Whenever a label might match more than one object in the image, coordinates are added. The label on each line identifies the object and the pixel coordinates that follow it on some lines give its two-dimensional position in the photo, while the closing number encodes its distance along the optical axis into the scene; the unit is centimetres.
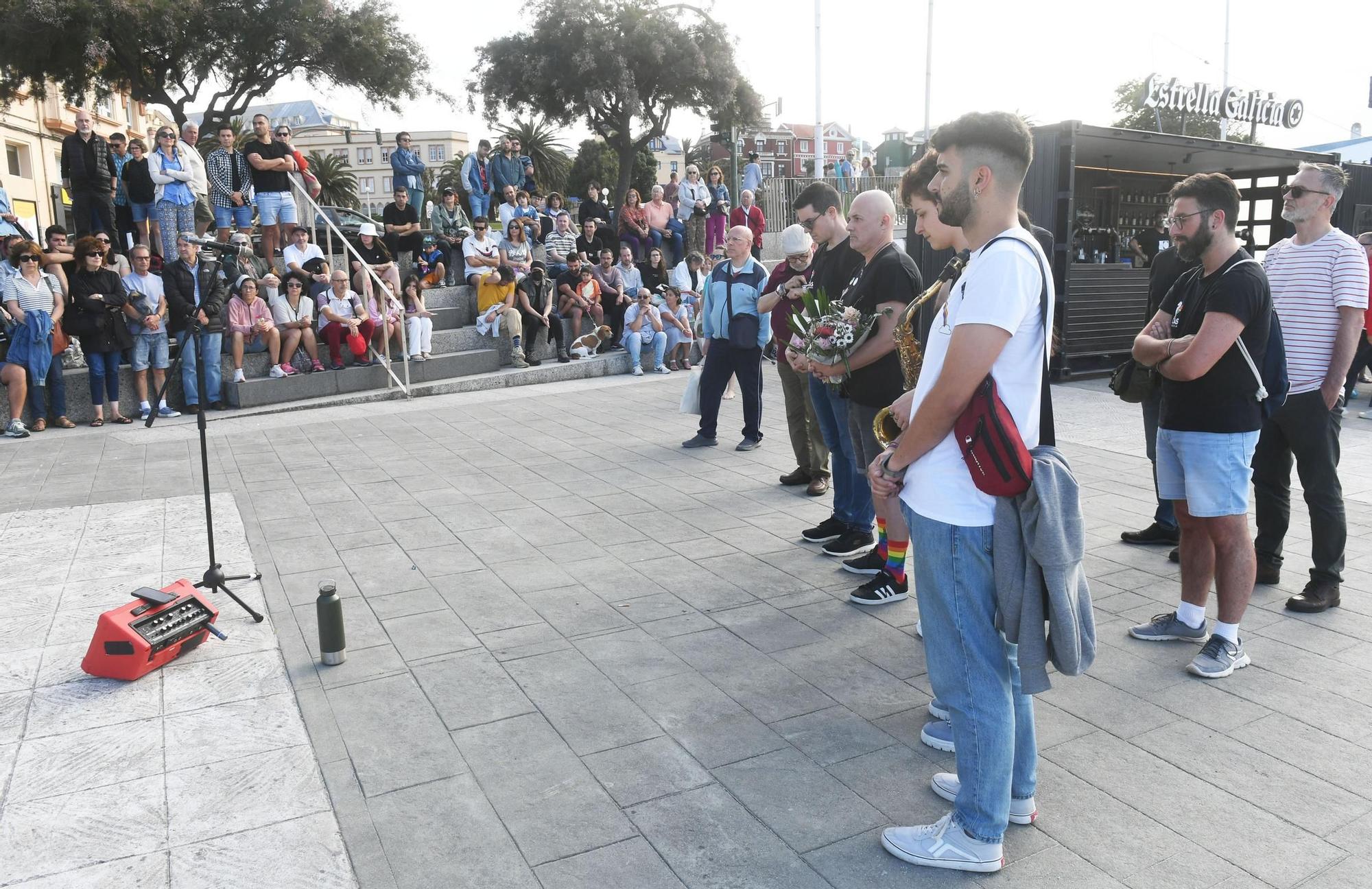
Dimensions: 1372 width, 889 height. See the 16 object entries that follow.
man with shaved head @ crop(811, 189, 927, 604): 465
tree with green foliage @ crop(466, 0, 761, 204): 2875
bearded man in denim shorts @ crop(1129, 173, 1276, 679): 379
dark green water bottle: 396
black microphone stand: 451
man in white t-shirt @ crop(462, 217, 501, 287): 1466
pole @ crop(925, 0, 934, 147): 2892
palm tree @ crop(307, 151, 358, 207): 3656
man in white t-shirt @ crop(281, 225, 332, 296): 1255
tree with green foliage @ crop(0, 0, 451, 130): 1891
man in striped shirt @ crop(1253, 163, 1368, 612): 452
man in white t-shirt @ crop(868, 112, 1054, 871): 237
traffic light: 2962
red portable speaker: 398
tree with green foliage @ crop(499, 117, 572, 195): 3794
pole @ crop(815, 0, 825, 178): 2803
